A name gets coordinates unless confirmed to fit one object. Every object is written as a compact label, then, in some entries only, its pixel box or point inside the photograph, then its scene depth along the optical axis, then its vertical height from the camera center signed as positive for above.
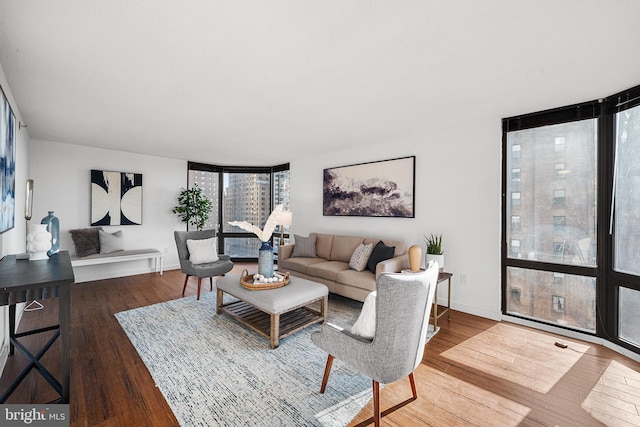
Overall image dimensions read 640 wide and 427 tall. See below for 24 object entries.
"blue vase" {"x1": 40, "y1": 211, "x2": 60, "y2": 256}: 2.47 -0.19
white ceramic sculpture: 2.10 -0.25
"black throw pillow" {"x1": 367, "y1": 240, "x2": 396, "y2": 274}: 3.64 -0.58
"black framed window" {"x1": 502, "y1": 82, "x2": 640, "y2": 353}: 2.57 -0.05
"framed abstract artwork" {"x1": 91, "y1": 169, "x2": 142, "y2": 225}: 5.02 +0.25
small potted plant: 3.28 -0.47
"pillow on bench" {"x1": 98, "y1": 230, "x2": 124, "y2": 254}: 4.85 -0.57
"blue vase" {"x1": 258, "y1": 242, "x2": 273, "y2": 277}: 3.21 -0.60
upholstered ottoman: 2.65 -0.99
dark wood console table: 1.44 -0.44
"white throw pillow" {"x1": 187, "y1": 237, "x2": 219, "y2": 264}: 4.16 -0.63
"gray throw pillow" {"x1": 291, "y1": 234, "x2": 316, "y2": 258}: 4.78 -0.63
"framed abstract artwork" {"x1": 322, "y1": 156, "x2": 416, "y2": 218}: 4.14 +0.38
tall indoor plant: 5.91 +0.08
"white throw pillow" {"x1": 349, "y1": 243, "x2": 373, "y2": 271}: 3.82 -0.65
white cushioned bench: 4.46 -0.82
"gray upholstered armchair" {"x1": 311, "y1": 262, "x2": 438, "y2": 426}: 1.50 -0.71
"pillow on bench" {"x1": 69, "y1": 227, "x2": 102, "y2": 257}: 4.61 -0.53
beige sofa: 3.45 -0.82
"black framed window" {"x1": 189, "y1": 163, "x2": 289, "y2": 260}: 6.69 +0.28
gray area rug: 1.77 -1.31
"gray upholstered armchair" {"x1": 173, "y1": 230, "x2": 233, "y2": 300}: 3.99 -0.82
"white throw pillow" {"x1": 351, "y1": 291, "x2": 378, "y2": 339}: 1.66 -0.68
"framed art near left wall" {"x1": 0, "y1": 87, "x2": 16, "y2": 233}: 2.08 +0.38
